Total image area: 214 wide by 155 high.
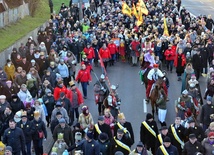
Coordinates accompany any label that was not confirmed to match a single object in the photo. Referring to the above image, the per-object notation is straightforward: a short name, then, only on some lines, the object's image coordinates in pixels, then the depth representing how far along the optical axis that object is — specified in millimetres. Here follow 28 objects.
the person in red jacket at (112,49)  26547
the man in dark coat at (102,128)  14070
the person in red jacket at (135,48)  26719
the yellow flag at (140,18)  31025
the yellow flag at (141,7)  31541
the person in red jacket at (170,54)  25188
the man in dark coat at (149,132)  14047
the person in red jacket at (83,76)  20531
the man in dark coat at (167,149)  12359
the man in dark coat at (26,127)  14289
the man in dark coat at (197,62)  22794
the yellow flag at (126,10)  32500
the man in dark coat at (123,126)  13865
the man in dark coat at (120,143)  12875
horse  18125
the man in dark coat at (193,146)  12695
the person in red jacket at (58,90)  17688
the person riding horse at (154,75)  19453
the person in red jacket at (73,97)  17594
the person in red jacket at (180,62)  23688
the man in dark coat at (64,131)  14125
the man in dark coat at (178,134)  13719
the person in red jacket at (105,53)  25609
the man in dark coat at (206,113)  16031
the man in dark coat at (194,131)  13906
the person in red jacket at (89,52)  25516
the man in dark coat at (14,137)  13664
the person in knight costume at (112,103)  16703
